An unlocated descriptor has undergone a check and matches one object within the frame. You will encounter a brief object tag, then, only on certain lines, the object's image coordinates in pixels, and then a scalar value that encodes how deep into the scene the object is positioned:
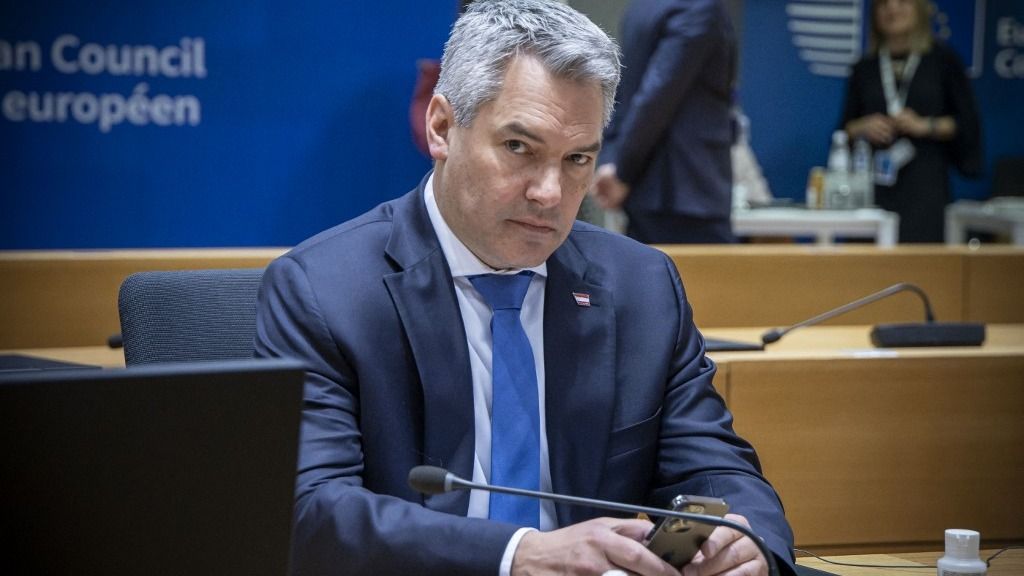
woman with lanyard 14.48
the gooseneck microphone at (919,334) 6.73
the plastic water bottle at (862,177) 14.23
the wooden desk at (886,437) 6.22
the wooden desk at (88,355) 6.33
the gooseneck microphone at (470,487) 2.82
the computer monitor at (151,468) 1.92
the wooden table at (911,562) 3.66
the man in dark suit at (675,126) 9.20
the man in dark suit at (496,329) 3.76
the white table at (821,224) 13.28
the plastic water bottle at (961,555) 3.34
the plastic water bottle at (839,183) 14.12
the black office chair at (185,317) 4.30
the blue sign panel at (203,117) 9.80
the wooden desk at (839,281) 7.96
